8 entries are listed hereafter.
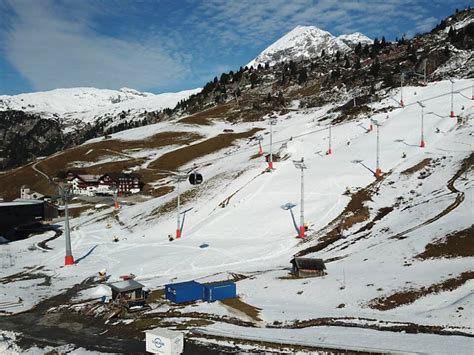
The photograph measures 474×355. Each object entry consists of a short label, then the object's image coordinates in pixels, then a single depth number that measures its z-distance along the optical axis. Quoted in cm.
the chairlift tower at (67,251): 5419
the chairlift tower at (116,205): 9118
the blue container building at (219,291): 3522
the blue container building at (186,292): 3531
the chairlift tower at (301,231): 5310
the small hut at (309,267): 3869
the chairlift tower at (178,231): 6288
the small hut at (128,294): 3478
